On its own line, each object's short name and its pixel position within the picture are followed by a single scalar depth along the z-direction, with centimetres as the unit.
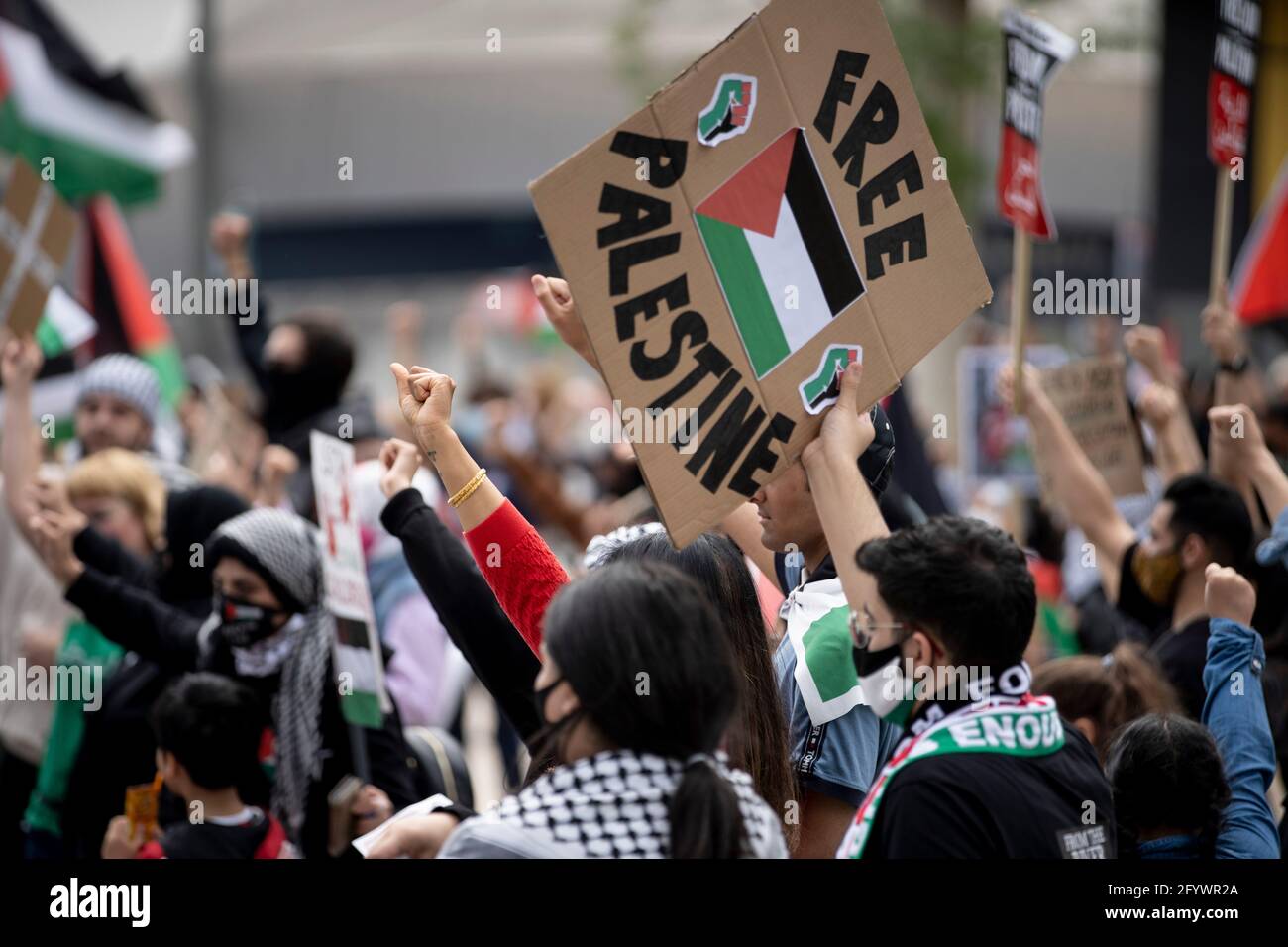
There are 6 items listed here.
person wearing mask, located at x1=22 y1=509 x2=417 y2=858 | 771
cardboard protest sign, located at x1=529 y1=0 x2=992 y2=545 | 511
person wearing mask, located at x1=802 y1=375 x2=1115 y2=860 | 438
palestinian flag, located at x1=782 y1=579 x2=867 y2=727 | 556
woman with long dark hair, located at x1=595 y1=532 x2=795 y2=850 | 534
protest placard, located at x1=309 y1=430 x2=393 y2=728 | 741
